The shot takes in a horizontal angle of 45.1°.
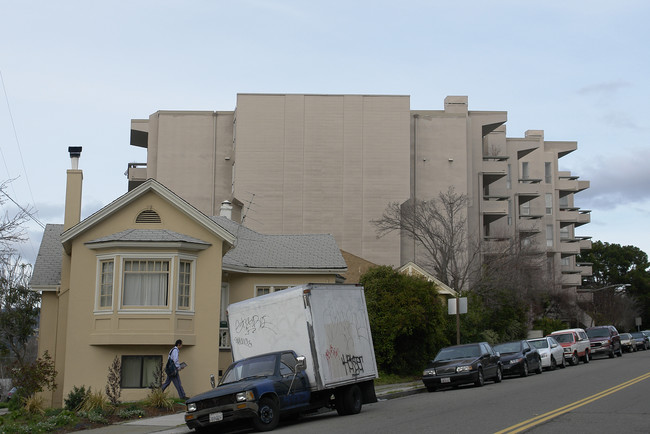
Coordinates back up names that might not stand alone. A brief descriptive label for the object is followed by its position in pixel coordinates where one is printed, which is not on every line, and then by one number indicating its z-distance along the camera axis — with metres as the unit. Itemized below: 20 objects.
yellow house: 22.00
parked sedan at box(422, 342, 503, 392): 23.08
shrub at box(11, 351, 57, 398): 18.80
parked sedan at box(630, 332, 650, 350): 50.59
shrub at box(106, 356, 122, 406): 17.97
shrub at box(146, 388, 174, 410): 18.73
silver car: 31.42
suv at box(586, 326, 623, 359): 39.47
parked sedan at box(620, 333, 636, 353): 48.00
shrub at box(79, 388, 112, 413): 17.56
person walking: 19.42
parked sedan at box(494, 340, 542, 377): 27.52
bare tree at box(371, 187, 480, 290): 43.69
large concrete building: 58.16
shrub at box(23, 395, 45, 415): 17.77
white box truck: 14.60
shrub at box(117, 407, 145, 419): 17.50
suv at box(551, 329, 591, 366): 34.88
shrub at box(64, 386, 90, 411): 20.08
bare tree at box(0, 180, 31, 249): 21.56
